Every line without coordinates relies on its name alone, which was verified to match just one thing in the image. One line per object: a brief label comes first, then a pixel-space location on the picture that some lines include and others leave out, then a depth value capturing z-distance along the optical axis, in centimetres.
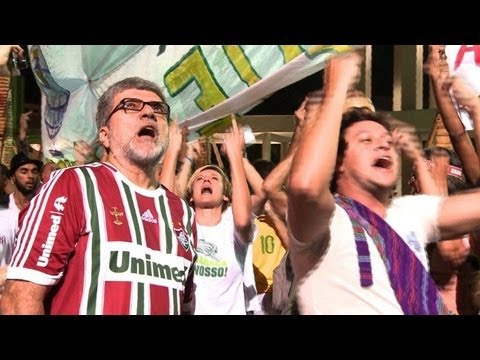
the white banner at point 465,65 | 279
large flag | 291
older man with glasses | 217
